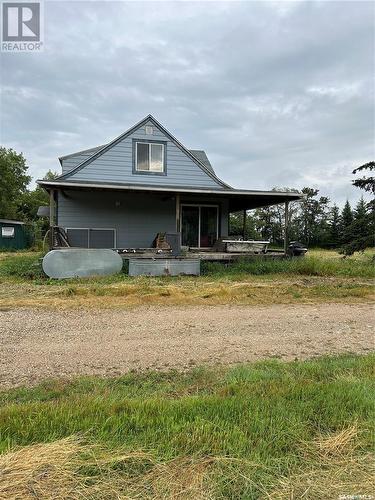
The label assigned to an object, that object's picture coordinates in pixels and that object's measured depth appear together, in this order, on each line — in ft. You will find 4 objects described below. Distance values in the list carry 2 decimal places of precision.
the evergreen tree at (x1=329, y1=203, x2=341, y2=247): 137.43
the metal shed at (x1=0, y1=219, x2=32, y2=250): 94.72
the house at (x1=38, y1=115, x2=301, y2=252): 50.55
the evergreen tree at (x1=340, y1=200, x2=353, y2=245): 142.49
